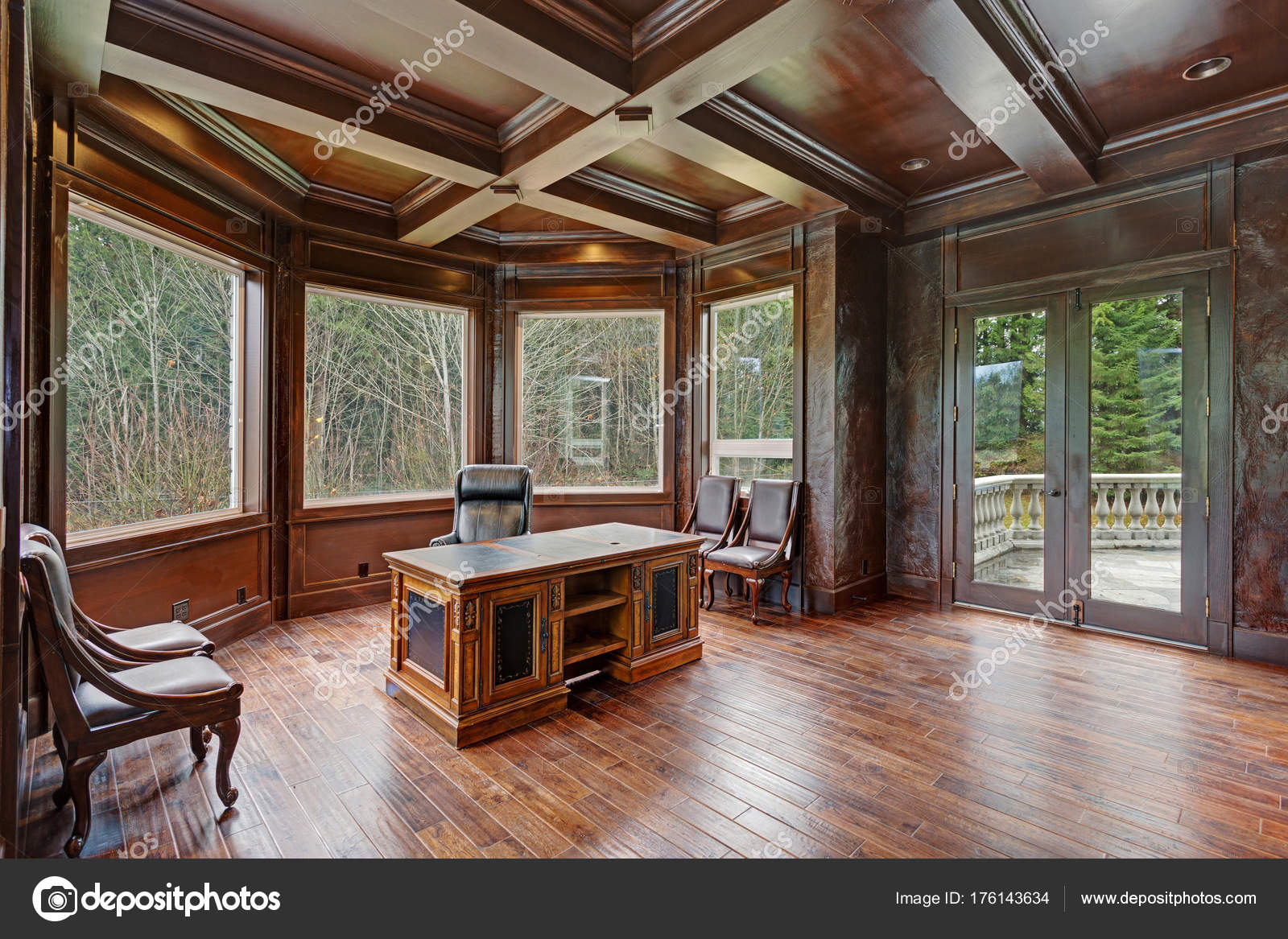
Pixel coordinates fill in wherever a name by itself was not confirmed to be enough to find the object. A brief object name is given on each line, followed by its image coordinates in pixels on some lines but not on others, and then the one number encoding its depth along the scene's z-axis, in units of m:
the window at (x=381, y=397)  4.96
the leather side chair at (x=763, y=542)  4.68
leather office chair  4.48
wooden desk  2.81
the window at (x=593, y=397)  5.96
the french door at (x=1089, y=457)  4.09
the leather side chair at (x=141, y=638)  2.36
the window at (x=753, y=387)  5.37
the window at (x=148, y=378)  3.28
